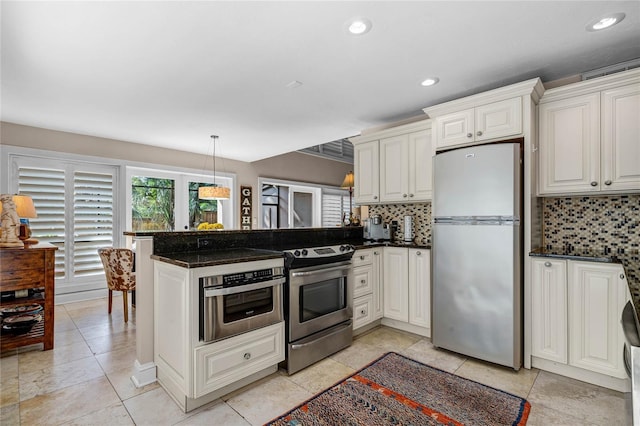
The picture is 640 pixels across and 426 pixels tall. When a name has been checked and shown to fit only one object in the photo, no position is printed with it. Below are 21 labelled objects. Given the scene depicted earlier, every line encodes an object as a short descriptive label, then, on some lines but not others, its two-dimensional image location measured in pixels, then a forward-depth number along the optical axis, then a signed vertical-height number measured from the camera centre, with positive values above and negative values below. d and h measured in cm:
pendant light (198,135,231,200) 465 +32
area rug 184 -123
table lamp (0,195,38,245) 307 +1
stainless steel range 237 -76
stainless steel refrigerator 241 -33
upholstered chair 355 -64
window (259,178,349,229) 683 +21
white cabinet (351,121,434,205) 325 +54
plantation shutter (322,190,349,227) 783 +18
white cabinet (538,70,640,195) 220 +58
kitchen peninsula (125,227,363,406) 213 -30
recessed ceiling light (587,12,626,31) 185 +117
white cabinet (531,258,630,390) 212 -76
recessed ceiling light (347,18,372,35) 190 +118
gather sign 628 +12
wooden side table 264 -60
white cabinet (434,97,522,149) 252 +78
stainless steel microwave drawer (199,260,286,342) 191 -59
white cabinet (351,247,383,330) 306 -76
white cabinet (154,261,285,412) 188 -90
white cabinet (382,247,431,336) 306 -77
